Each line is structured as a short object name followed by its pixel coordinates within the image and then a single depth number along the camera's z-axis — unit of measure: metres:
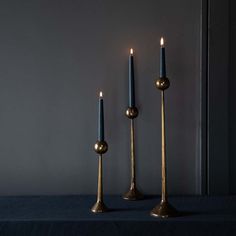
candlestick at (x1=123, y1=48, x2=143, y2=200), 3.08
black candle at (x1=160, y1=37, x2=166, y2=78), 2.85
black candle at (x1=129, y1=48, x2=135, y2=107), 3.08
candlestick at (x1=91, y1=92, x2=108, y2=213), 2.89
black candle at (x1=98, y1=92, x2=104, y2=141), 2.90
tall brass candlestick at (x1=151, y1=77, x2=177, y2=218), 2.75
